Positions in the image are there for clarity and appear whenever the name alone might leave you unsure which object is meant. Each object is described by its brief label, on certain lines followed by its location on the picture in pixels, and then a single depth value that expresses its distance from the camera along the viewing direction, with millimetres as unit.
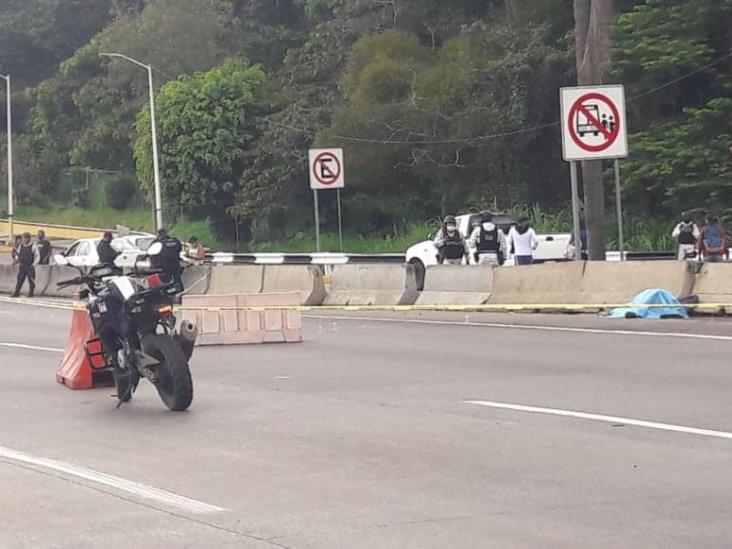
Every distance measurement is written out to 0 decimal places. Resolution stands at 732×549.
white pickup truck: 33588
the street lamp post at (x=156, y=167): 52719
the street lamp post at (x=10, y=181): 64312
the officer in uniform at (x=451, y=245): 27688
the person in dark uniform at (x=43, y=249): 41906
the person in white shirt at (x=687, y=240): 29188
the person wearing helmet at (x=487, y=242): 27828
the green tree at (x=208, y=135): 57125
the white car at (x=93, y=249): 43688
